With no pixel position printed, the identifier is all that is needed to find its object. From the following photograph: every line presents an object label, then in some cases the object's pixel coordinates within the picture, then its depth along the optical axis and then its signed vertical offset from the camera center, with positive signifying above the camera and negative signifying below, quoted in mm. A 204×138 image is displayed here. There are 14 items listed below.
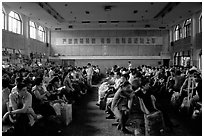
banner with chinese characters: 16455 +2539
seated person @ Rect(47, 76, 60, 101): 4194 -573
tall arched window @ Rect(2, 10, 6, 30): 9396 +2674
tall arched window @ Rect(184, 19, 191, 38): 12203 +2858
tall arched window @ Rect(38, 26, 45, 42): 14635 +3026
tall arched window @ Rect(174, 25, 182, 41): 14033 +2869
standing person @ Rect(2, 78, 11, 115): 3154 -543
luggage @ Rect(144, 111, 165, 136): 3089 -1022
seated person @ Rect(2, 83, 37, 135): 2868 -705
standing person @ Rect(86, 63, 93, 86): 9665 -448
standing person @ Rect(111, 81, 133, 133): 3391 -753
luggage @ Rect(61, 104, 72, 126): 3793 -1039
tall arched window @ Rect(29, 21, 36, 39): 12978 +2949
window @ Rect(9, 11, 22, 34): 10342 +2835
